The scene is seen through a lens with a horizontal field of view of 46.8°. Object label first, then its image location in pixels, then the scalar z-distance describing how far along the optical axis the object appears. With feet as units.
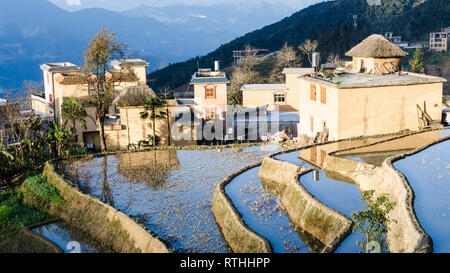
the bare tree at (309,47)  240.69
